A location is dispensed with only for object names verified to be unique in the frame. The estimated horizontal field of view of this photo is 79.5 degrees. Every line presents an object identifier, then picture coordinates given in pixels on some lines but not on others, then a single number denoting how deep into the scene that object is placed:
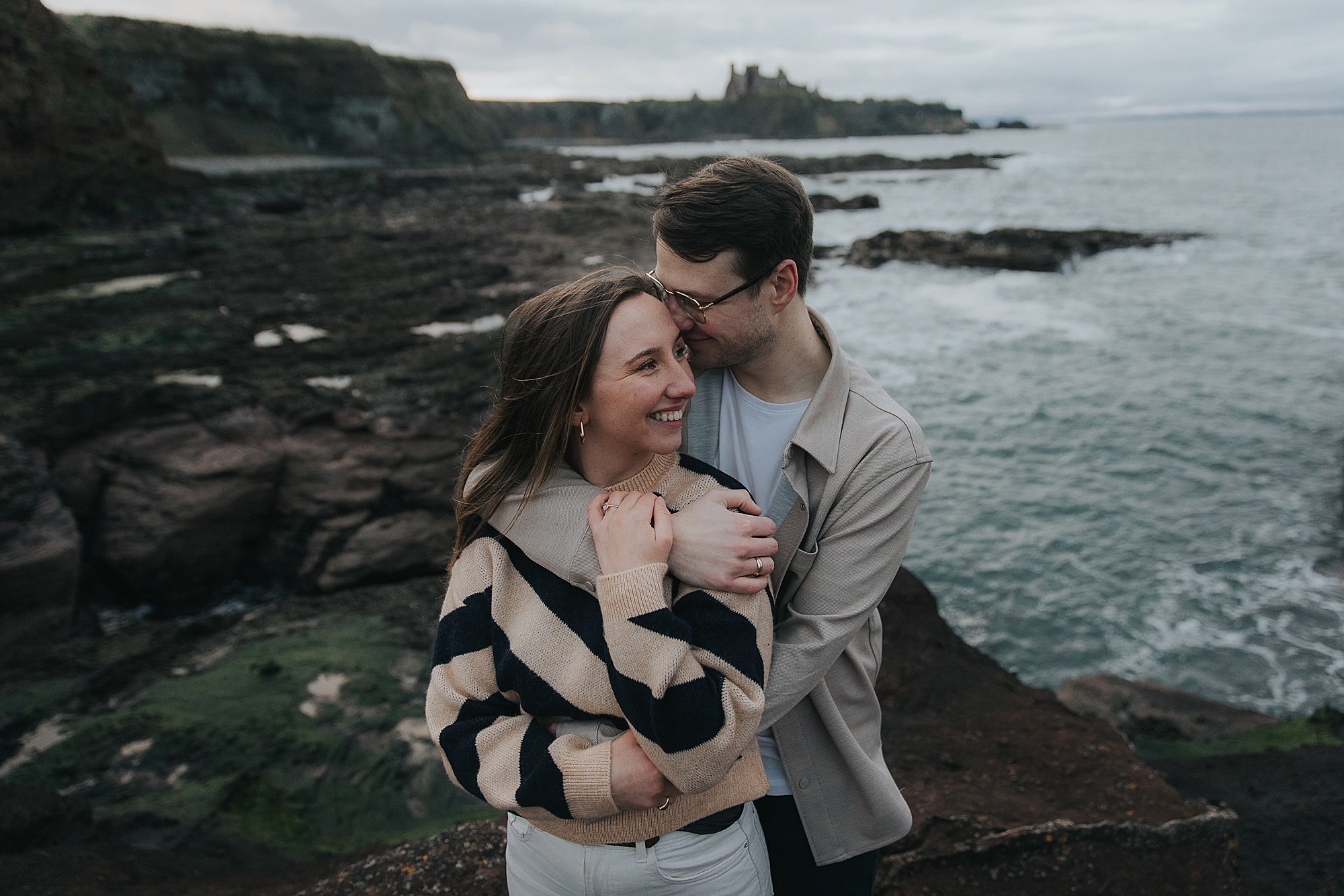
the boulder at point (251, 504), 7.29
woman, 1.48
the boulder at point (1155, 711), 6.14
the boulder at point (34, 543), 6.26
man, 1.79
